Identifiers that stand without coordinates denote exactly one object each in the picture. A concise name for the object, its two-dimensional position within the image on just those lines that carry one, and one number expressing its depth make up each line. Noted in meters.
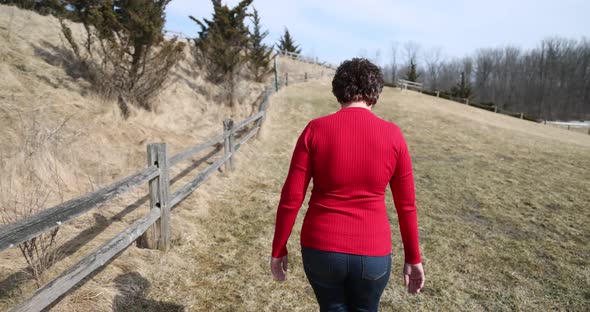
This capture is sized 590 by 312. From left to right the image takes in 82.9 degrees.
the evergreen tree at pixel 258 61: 24.18
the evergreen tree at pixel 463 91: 40.94
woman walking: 1.71
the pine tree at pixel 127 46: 9.66
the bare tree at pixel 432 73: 93.50
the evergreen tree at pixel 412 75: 42.14
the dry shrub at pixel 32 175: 4.10
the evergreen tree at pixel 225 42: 17.61
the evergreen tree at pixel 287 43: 49.08
